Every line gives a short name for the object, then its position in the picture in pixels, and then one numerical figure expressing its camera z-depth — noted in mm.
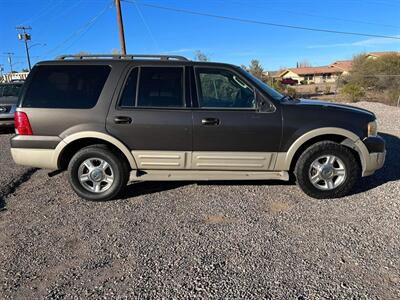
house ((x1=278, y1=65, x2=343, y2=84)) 77188
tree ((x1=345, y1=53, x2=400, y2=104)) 22316
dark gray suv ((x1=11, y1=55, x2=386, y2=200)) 4359
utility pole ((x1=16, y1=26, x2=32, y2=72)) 49106
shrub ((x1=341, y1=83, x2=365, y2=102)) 20156
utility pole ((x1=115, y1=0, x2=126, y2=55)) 17734
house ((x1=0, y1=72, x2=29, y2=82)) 59344
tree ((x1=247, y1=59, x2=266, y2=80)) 31953
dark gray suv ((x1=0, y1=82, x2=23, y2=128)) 10477
